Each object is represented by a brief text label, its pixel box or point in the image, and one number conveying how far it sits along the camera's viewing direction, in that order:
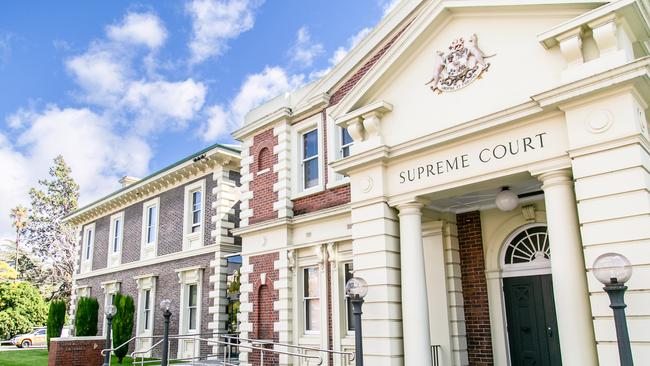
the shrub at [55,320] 22.84
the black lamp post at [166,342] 11.66
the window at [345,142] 13.07
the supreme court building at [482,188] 6.77
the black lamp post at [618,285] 5.52
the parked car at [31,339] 33.00
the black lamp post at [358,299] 7.98
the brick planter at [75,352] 15.01
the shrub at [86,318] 20.63
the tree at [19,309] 36.53
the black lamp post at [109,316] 13.54
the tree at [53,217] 45.50
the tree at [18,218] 48.00
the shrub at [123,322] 19.28
